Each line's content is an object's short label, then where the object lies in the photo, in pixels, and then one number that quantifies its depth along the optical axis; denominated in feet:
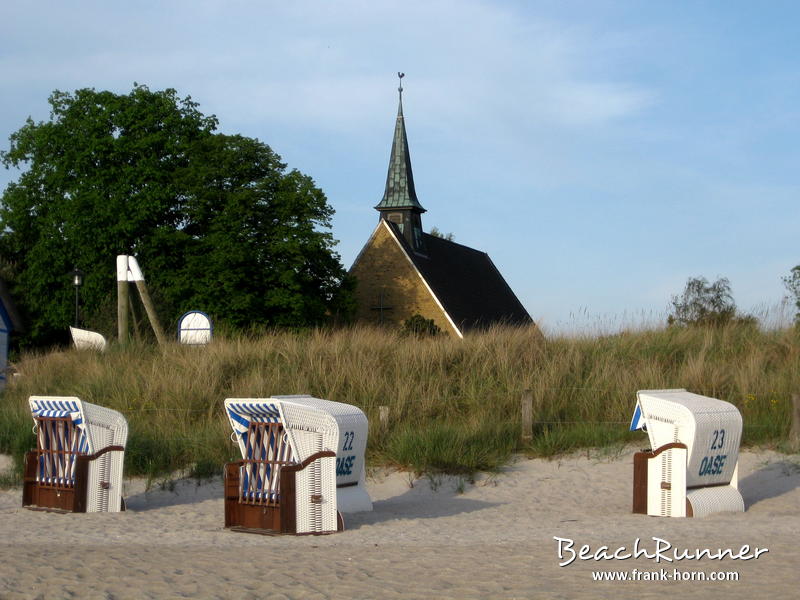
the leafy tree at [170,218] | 133.80
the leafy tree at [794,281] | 172.91
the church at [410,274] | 168.45
